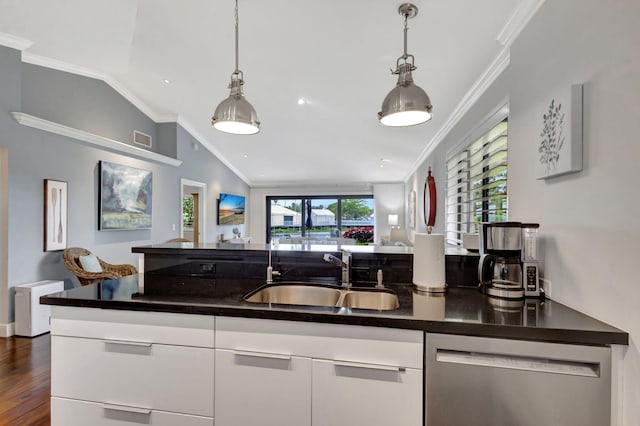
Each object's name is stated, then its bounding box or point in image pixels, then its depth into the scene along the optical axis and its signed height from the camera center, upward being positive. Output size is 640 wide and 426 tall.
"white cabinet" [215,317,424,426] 1.09 -0.61
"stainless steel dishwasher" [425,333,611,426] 0.98 -0.57
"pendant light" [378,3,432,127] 1.49 +0.58
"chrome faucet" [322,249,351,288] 1.62 -0.27
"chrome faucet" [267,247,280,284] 1.70 -0.35
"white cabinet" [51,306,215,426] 1.24 -0.67
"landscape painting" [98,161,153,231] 4.22 +0.23
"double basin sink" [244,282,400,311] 1.54 -0.44
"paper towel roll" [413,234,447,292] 1.51 -0.25
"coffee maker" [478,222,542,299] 1.39 -0.21
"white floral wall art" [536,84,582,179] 1.16 +0.34
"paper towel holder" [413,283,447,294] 1.49 -0.37
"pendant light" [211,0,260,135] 1.75 +0.60
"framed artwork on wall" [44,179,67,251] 3.45 -0.03
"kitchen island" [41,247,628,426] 1.00 -0.55
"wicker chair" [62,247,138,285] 3.47 -0.68
